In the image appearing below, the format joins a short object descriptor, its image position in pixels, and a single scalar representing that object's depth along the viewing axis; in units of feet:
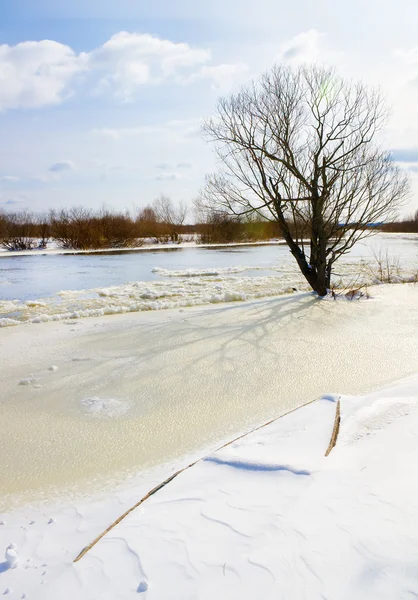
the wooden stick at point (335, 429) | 8.03
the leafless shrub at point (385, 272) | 38.17
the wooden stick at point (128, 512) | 6.08
